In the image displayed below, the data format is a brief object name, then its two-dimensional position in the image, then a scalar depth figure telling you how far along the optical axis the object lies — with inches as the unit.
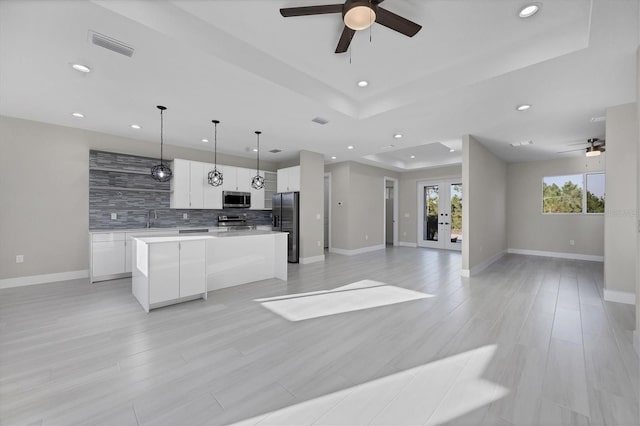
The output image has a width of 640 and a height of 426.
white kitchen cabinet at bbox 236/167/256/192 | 252.9
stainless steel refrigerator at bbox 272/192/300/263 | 243.3
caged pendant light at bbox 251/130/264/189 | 208.2
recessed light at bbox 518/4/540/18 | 82.0
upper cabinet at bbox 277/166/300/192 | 248.2
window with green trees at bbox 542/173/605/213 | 255.3
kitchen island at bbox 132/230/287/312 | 127.7
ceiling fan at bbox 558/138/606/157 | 201.0
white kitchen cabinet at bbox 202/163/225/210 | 231.3
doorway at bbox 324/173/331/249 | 315.3
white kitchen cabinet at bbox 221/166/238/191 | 243.0
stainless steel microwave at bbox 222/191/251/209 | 243.9
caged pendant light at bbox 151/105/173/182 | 163.6
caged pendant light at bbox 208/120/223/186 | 172.9
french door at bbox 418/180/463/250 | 319.3
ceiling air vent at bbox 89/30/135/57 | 84.7
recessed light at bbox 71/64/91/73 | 102.3
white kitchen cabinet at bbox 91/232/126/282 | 176.1
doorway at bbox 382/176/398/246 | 365.7
